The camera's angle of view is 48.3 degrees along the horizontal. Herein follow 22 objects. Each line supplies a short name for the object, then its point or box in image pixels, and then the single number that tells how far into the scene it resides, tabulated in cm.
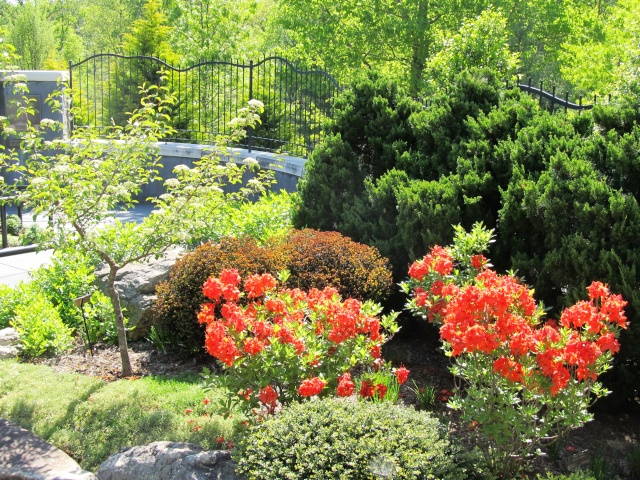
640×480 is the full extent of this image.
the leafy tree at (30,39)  3036
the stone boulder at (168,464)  368
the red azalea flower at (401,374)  404
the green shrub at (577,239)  428
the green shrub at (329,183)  685
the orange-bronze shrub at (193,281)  572
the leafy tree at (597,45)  1566
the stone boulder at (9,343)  586
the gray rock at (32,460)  394
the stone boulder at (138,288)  626
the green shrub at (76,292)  629
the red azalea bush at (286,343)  385
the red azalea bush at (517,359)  341
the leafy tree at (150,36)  1764
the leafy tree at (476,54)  804
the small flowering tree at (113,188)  526
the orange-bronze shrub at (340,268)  566
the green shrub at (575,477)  339
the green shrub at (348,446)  334
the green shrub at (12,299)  644
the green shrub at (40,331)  584
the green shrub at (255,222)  708
